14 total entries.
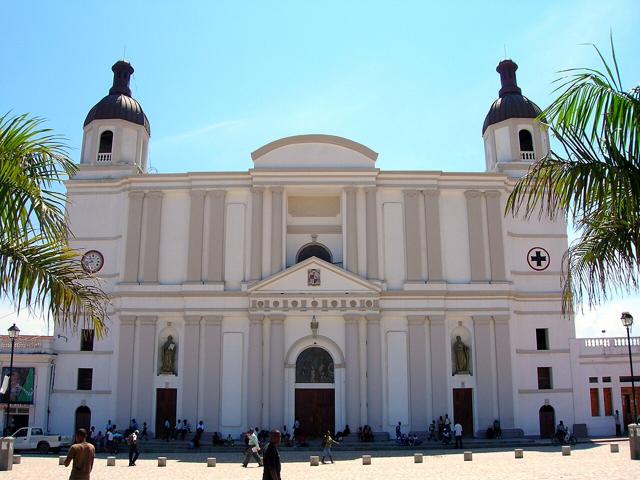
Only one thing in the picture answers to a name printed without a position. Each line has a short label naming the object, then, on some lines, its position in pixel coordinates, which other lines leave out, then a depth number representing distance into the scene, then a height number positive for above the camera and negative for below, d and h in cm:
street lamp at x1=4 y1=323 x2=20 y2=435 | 2594 +243
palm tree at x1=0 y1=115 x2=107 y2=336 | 882 +222
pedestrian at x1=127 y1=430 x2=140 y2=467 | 2381 -186
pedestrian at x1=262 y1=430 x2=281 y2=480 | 1012 -95
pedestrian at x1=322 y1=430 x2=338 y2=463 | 2417 -171
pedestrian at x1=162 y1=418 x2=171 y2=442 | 3231 -159
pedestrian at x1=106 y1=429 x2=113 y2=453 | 2950 -191
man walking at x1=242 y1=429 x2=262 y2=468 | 2282 -184
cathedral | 3362 +477
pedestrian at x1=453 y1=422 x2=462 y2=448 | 2959 -167
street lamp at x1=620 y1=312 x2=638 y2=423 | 2564 +284
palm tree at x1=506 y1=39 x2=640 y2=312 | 820 +274
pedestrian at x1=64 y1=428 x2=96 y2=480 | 957 -88
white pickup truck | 2973 -197
